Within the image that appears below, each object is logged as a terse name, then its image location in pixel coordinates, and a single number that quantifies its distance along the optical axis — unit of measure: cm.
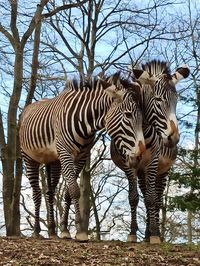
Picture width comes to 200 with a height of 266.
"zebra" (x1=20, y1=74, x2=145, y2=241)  916
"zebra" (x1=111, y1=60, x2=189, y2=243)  912
